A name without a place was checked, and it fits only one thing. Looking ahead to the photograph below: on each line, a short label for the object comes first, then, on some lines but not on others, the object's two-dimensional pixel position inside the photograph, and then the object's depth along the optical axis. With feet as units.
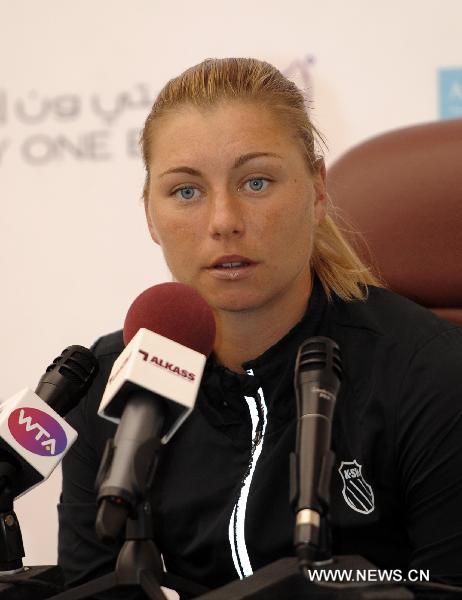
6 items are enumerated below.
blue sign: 14.05
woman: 12.49
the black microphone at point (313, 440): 11.51
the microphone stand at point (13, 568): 11.93
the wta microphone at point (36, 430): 11.98
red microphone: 11.63
